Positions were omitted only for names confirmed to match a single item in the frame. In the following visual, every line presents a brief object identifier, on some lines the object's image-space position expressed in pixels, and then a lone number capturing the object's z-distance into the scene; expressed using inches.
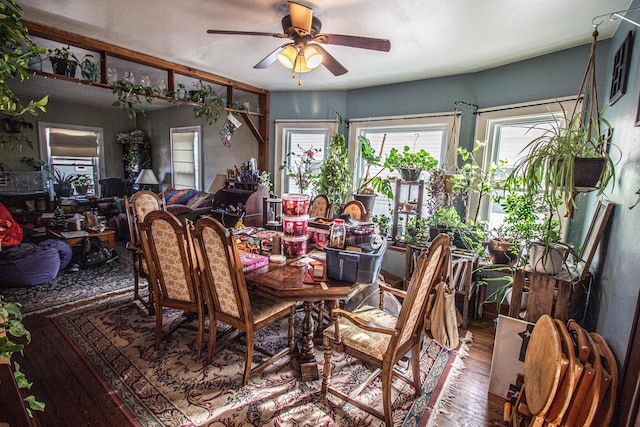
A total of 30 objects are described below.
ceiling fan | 80.7
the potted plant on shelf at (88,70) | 124.4
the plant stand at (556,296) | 70.7
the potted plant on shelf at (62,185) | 236.7
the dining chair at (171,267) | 81.7
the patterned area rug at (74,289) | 118.0
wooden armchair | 62.4
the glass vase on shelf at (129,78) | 135.1
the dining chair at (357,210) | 134.8
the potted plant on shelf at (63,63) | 118.3
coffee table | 152.7
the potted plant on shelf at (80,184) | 251.1
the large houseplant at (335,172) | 161.2
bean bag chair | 125.2
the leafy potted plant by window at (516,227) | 96.2
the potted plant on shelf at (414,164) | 133.7
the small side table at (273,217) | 131.7
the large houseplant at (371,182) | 149.5
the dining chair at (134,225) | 112.8
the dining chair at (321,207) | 144.4
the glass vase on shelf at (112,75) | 133.6
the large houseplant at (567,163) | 62.3
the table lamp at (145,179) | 269.0
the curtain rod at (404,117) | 140.6
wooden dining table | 71.5
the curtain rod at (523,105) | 104.3
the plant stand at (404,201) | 137.5
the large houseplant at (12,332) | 36.1
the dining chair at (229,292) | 72.1
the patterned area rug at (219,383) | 69.9
